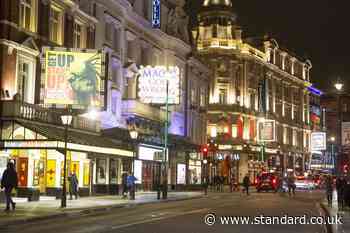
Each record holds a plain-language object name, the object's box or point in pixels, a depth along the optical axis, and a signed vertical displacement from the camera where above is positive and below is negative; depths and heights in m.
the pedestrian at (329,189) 38.59 -0.60
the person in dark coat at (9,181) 28.05 -0.19
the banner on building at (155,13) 60.56 +14.88
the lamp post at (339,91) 31.98 +4.36
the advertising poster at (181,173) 69.31 +0.50
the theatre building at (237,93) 97.25 +12.80
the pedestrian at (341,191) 34.16 -0.62
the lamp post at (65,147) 31.88 +1.40
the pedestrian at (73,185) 39.86 -0.48
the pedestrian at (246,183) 58.18 -0.40
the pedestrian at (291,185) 58.11 -0.53
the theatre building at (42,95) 36.72 +4.71
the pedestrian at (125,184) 44.32 -0.44
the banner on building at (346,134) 25.52 +1.73
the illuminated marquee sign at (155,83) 55.84 +7.88
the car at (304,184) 80.75 -0.60
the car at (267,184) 65.94 -0.52
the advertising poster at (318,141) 88.72 +5.06
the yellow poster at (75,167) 44.22 +0.65
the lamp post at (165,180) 46.31 -0.16
